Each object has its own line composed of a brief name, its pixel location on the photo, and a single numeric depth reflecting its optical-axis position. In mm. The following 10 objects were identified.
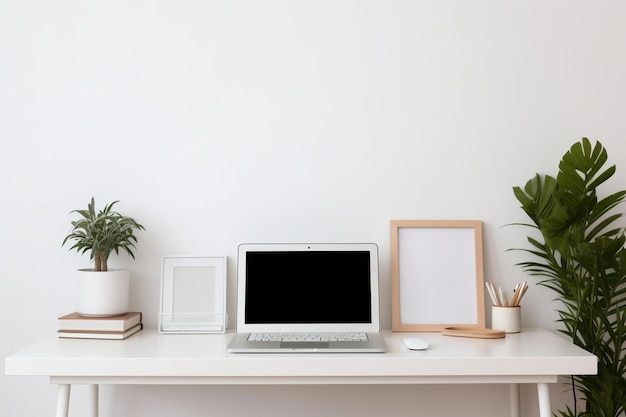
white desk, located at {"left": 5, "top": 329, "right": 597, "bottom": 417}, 1592
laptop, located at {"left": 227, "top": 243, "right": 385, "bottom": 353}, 1888
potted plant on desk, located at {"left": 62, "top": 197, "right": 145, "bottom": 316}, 1898
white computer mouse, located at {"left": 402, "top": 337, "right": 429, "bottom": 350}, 1682
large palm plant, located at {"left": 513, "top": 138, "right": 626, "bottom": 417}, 1808
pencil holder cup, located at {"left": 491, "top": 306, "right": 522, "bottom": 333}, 1922
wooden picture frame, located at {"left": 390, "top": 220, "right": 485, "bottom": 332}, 2012
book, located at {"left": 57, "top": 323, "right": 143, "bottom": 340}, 1850
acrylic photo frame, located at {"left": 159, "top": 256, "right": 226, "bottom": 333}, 1976
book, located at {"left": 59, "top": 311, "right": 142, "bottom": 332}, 1854
